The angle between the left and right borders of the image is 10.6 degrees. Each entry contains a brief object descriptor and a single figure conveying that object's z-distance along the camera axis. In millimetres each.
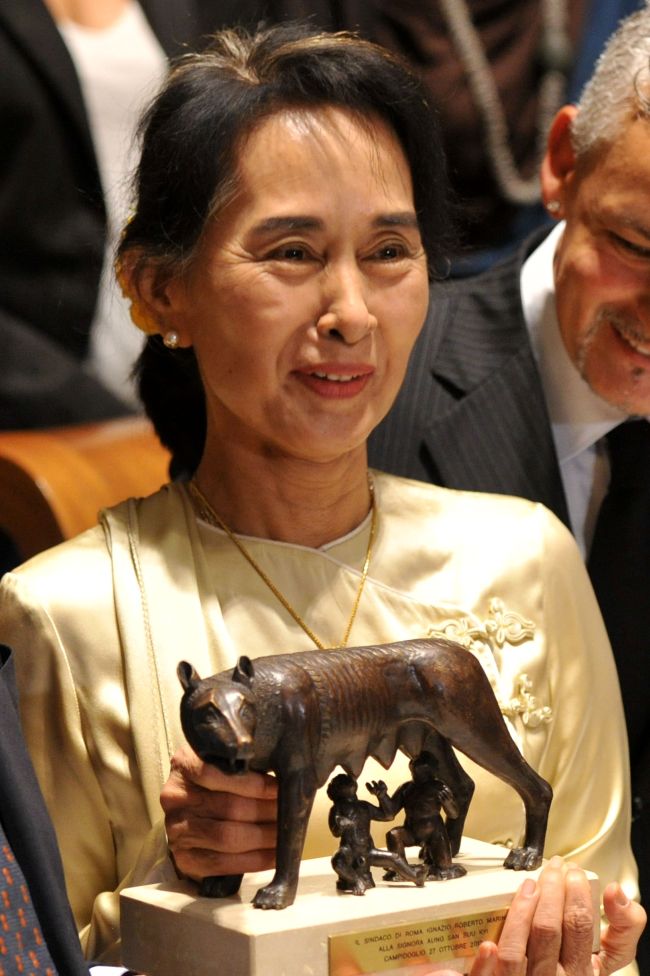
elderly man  2351
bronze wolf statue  1839
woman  2058
